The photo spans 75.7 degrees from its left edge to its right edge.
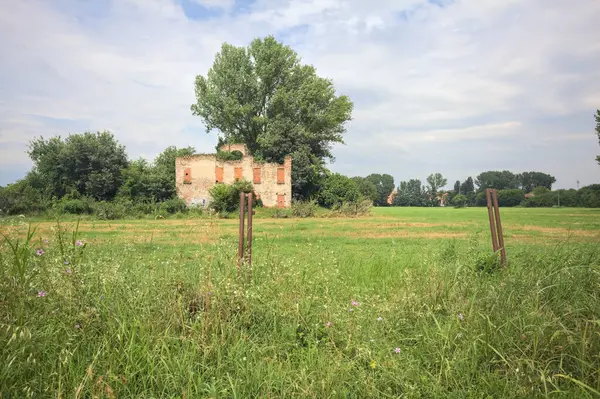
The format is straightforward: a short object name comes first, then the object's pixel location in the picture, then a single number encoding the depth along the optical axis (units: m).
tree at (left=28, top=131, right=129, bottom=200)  33.12
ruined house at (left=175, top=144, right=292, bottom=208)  35.34
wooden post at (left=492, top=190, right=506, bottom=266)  6.01
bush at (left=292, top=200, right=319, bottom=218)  32.47
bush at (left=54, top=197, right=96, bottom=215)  29.12
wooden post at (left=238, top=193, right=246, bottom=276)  5.13
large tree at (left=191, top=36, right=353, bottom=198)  42.12
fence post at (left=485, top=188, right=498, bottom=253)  6.38
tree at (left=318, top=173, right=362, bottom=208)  37.75
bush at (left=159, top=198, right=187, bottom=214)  32.19
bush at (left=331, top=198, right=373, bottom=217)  33.19
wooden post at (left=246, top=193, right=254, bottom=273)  5.04
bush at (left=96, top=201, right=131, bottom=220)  27.31
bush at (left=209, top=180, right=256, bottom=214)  32.69
